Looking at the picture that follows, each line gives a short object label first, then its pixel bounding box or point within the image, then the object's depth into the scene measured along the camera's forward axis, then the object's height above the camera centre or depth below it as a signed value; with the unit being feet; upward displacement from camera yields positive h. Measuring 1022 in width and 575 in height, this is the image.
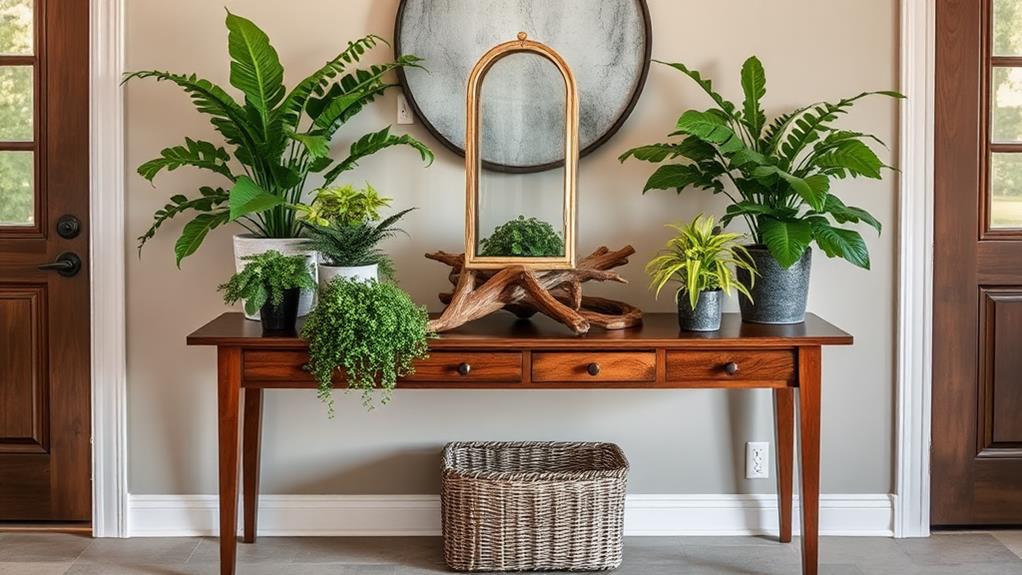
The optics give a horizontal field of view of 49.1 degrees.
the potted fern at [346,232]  9.79 +0.29
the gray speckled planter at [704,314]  9.85 -0.42
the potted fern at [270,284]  9.41 -0.16
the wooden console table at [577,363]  9.50 -0.83
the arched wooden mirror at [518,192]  10.11 +0.67
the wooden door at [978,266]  11.09 +0.02
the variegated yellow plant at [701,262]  9.85 +0.04
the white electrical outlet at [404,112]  10.98 +1.51
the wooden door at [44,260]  11.06 +0.05
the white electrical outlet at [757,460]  11.32 -1.96
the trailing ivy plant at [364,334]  9.14 -0.56
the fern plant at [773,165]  9.61 +0.92
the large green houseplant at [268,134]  9.90 +1.20
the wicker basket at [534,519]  9.97 -2.28
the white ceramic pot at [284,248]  10.11 +0.16
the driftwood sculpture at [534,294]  9.79 -0.25
